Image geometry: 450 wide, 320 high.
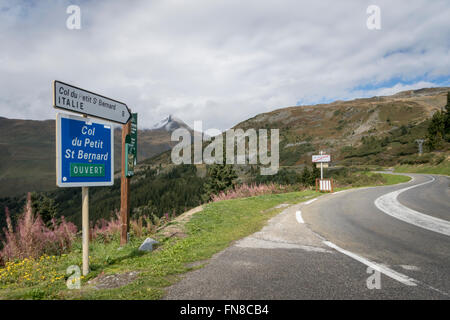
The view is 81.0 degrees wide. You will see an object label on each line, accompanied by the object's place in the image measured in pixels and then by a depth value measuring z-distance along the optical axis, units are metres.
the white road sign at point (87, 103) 4.21
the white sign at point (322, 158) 22.82
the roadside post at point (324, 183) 20.40
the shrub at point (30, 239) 6.37
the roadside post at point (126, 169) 6.94
